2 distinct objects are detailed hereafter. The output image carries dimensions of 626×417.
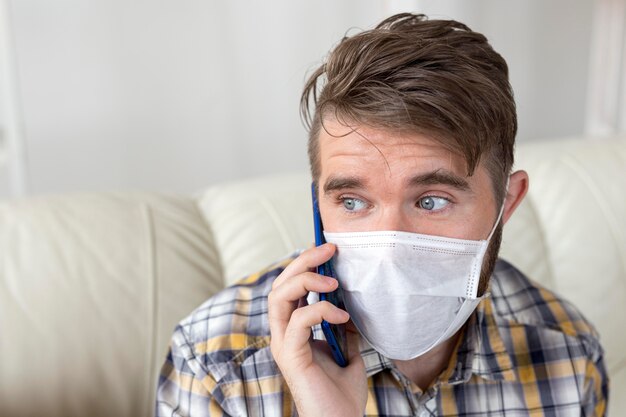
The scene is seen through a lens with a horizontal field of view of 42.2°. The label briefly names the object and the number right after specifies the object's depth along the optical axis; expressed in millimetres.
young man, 1108
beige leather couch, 1428
